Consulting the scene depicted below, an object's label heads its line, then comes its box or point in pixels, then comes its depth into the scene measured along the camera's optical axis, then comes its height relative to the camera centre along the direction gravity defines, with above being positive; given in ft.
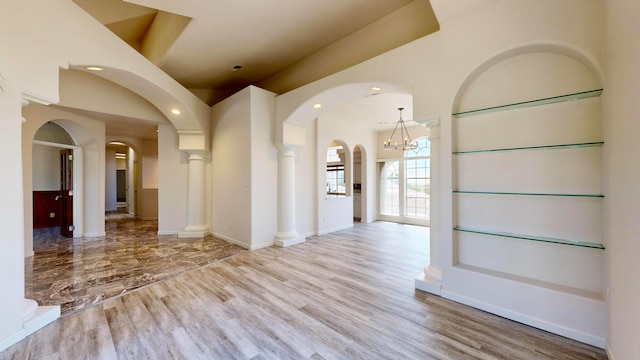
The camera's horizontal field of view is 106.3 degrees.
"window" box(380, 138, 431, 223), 23.98 -0.68
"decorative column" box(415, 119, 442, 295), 8.71 -1.60
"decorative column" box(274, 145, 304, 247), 15.74 -1.01
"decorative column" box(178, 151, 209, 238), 17.89 -1.14
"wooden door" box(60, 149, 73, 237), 17.42 -0.79
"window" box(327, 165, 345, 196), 28.99 -0.01
